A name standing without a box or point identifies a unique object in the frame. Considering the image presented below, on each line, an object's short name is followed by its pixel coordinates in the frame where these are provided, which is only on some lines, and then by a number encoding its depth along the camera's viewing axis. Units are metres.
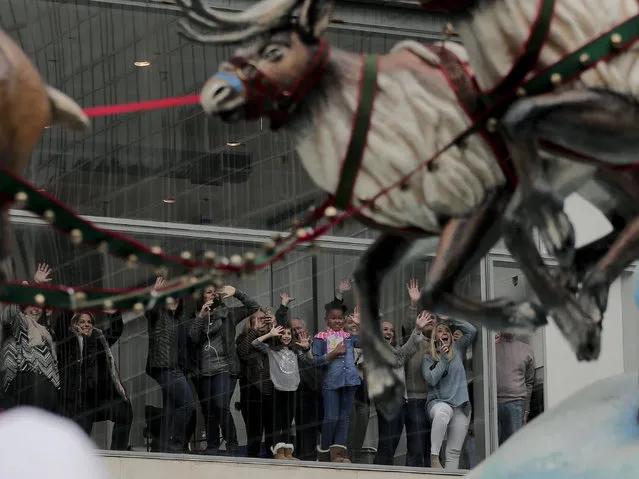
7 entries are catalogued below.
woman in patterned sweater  19.41
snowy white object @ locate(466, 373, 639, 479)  9.83
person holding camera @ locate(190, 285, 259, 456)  20.66
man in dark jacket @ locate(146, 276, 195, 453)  20.76
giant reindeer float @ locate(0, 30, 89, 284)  9.08
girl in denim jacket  21.33
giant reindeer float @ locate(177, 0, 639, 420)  10.85
